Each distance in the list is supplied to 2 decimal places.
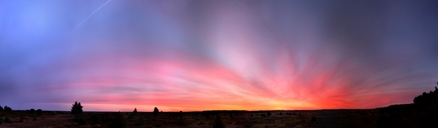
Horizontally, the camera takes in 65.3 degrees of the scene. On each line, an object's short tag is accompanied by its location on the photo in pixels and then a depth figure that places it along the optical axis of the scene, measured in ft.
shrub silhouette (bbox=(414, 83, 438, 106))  264.54
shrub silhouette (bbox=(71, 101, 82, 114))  354.74
